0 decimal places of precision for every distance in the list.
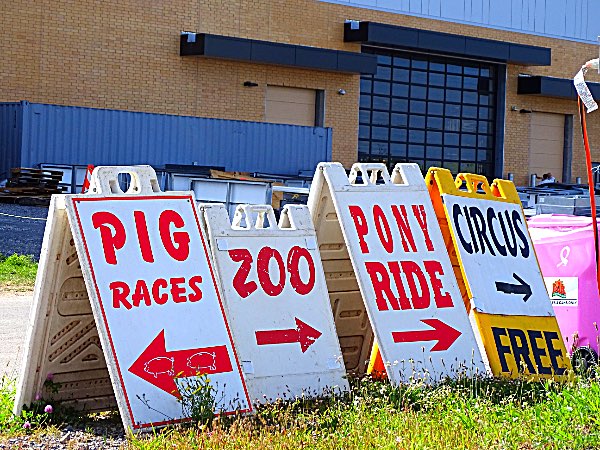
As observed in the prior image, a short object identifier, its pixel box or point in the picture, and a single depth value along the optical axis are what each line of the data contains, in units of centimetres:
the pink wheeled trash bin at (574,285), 973
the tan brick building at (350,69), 3384
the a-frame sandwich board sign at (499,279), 838
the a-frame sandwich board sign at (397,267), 788
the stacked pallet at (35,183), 2888
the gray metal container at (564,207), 2033
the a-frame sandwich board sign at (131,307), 665
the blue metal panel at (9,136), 3089
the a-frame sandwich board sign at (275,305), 736
